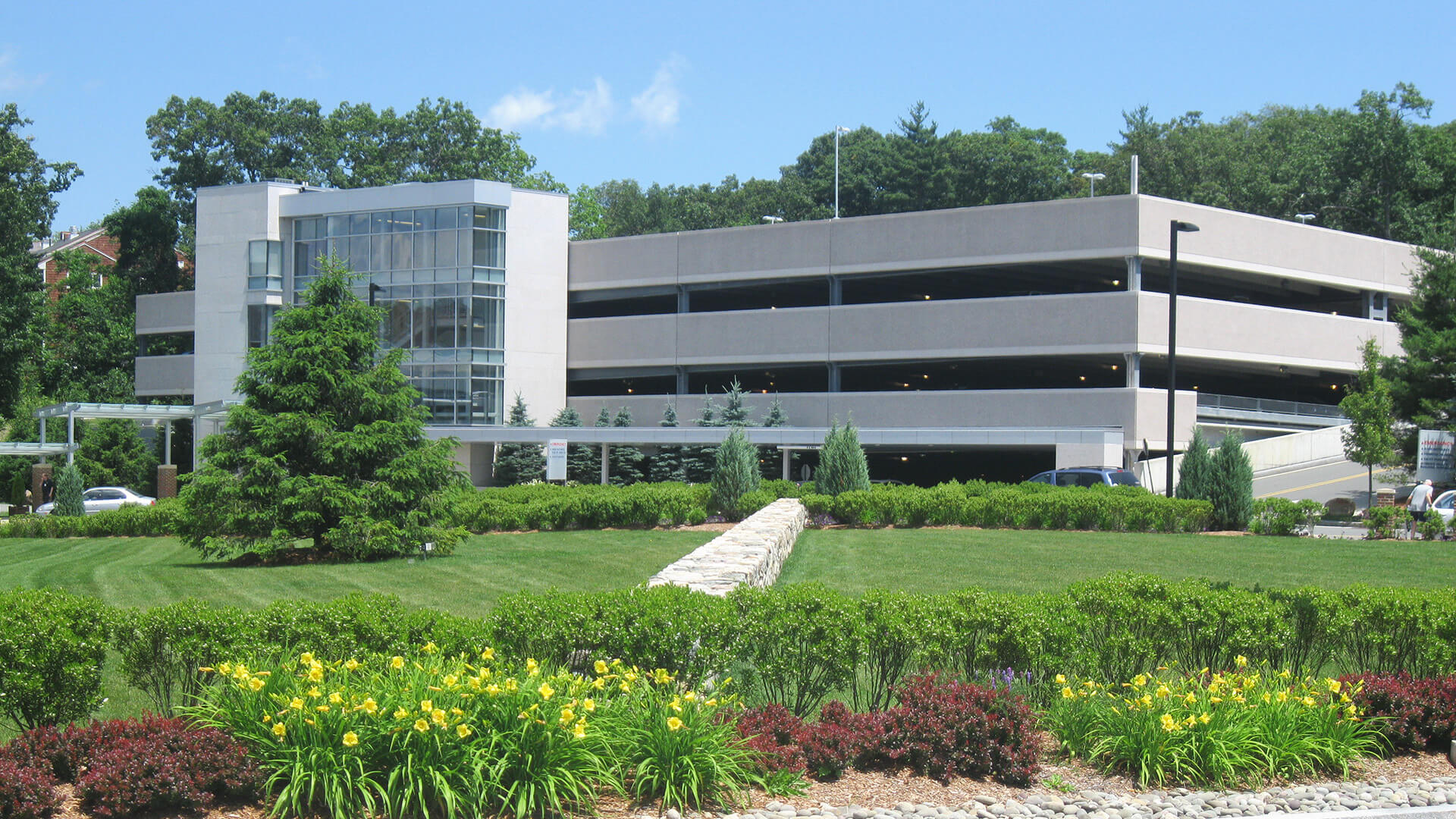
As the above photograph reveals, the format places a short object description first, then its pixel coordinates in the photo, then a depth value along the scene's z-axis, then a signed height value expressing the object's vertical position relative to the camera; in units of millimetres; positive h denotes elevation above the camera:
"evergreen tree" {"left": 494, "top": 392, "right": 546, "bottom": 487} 44062 -1704
